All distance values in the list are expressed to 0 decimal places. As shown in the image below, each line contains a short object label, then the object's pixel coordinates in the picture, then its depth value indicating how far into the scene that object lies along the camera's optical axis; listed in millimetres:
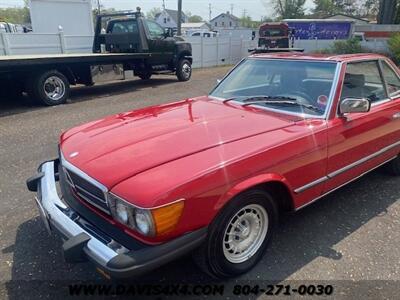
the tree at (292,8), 72188
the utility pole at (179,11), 24625
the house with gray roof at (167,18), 81250
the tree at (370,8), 71625
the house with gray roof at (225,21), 103750
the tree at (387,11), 31303
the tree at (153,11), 102975
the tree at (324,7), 79812
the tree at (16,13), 81638
